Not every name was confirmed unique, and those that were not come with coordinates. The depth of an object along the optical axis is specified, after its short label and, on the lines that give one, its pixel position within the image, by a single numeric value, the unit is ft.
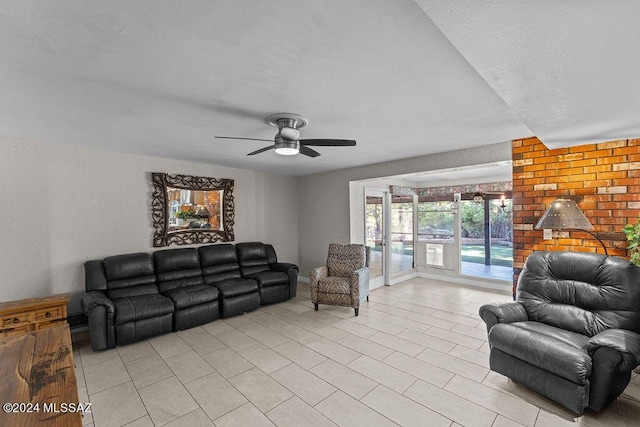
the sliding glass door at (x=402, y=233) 20.22
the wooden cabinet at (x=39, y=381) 2.98
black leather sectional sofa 10.35
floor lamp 8.77
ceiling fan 8.32
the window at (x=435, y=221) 20.47
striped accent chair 13.46
